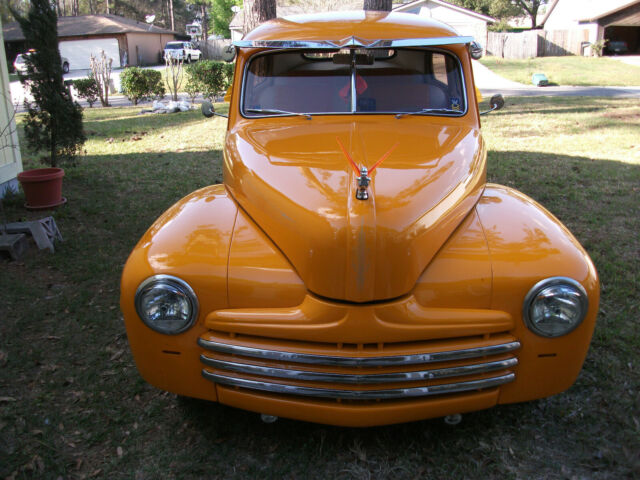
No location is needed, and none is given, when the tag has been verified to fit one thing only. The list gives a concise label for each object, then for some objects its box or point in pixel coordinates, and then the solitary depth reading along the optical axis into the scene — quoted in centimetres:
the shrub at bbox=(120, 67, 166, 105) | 1670
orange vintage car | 211
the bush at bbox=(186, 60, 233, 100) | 1634
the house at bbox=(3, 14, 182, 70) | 4066
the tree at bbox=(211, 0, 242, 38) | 5331
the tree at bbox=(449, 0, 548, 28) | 5500
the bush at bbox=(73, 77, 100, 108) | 1697
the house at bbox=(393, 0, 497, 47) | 3809
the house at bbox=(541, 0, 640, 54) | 3412
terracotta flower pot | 581
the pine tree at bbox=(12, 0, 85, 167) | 635
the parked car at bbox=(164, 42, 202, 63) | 3700
